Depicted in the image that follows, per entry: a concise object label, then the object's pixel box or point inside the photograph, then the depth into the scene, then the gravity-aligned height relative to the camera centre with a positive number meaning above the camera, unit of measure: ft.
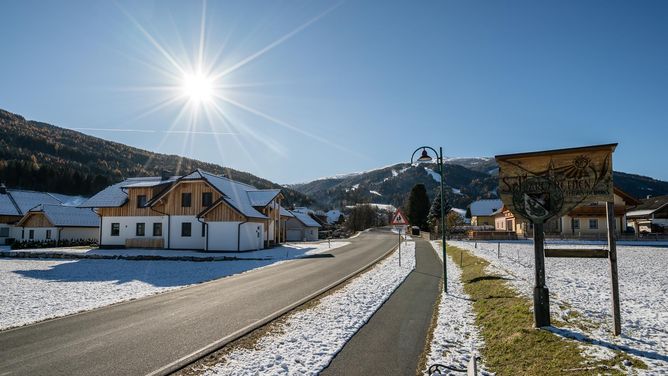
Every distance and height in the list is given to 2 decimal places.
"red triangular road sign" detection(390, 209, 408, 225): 64.22 -0.50
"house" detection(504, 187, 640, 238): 161.89 -2.21
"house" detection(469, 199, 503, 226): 287.89 +3.55
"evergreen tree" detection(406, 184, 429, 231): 270.87 +7.23
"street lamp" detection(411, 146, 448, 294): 47.21 +7.28
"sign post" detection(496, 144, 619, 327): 24.98 +2.04
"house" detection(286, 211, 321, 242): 214.90 -6.55
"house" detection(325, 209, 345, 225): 456.86 +0.53
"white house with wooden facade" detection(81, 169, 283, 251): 116.16 +1.21
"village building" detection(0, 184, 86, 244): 164.45 +6.11
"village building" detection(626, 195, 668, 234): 175.98 -0.62
